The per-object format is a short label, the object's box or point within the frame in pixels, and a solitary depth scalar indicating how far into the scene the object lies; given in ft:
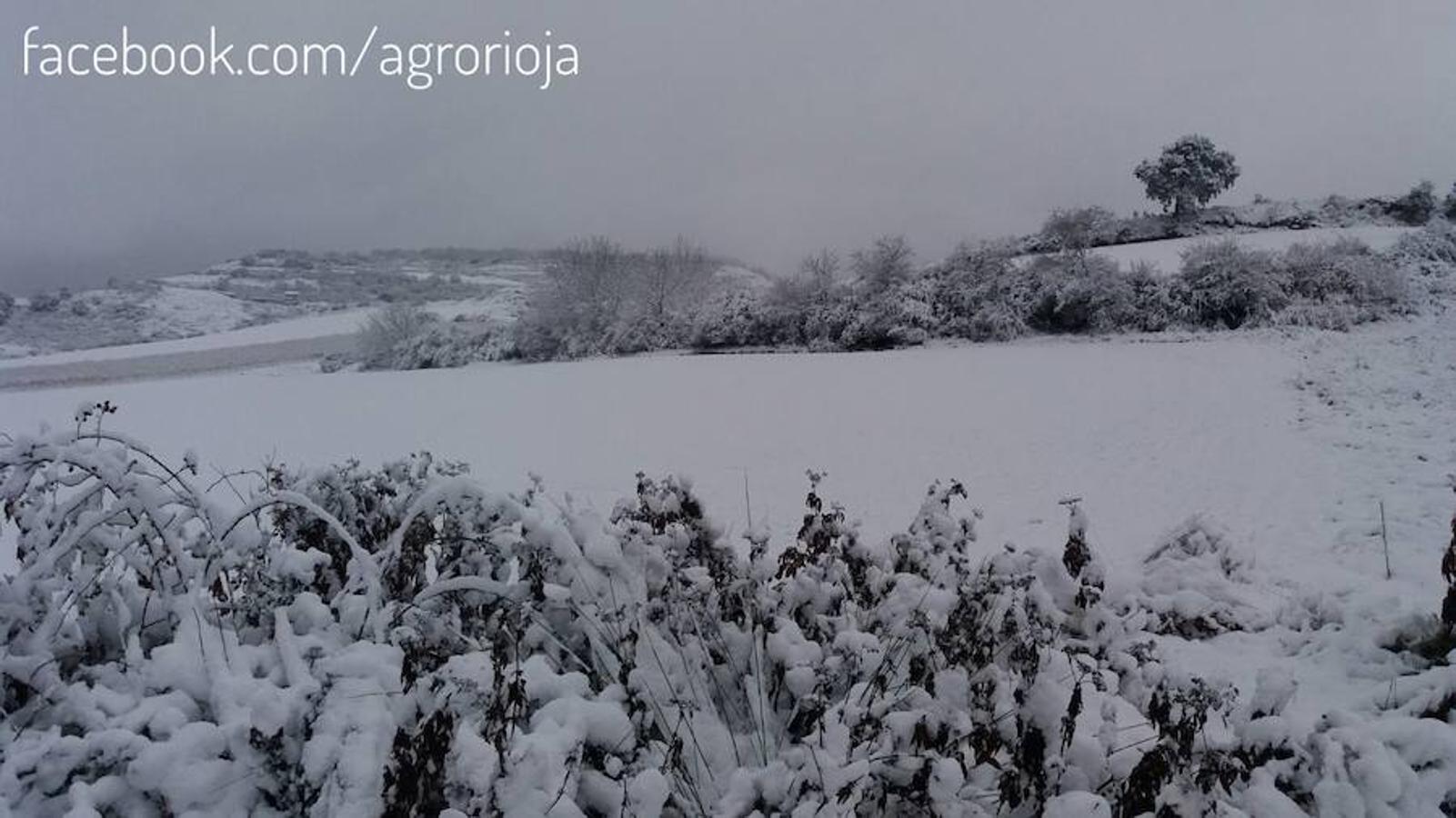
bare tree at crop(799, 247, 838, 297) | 69.10
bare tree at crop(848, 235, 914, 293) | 68.28
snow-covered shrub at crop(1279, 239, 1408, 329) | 52.37
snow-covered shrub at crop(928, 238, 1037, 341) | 59.16
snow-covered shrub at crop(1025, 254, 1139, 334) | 56.80
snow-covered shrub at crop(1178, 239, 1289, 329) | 54.03
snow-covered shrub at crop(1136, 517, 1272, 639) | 15.08
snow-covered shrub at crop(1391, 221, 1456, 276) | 60.95
